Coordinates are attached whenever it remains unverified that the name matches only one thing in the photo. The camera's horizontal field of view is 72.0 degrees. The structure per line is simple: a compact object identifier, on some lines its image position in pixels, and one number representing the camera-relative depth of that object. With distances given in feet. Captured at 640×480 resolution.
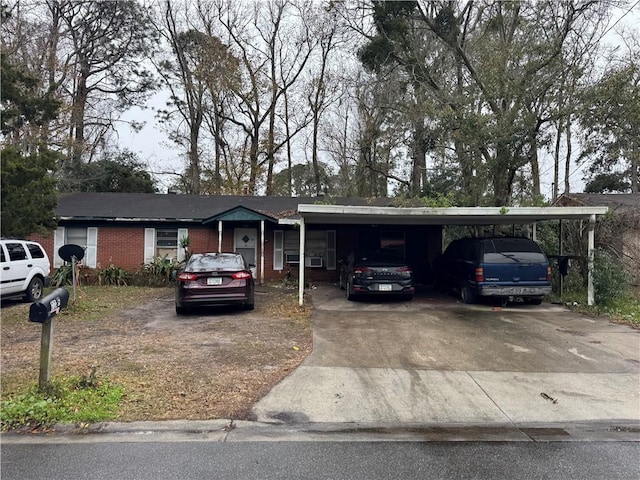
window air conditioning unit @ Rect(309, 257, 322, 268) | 57.77
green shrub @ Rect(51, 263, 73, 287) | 45.72
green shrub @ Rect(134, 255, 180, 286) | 50.55
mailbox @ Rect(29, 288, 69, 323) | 14.24
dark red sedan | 31.76
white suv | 33.83
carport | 33.09
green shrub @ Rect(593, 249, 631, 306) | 35.37
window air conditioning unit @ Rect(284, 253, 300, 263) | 57.52
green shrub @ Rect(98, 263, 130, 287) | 50.67
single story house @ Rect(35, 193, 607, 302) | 54.85
